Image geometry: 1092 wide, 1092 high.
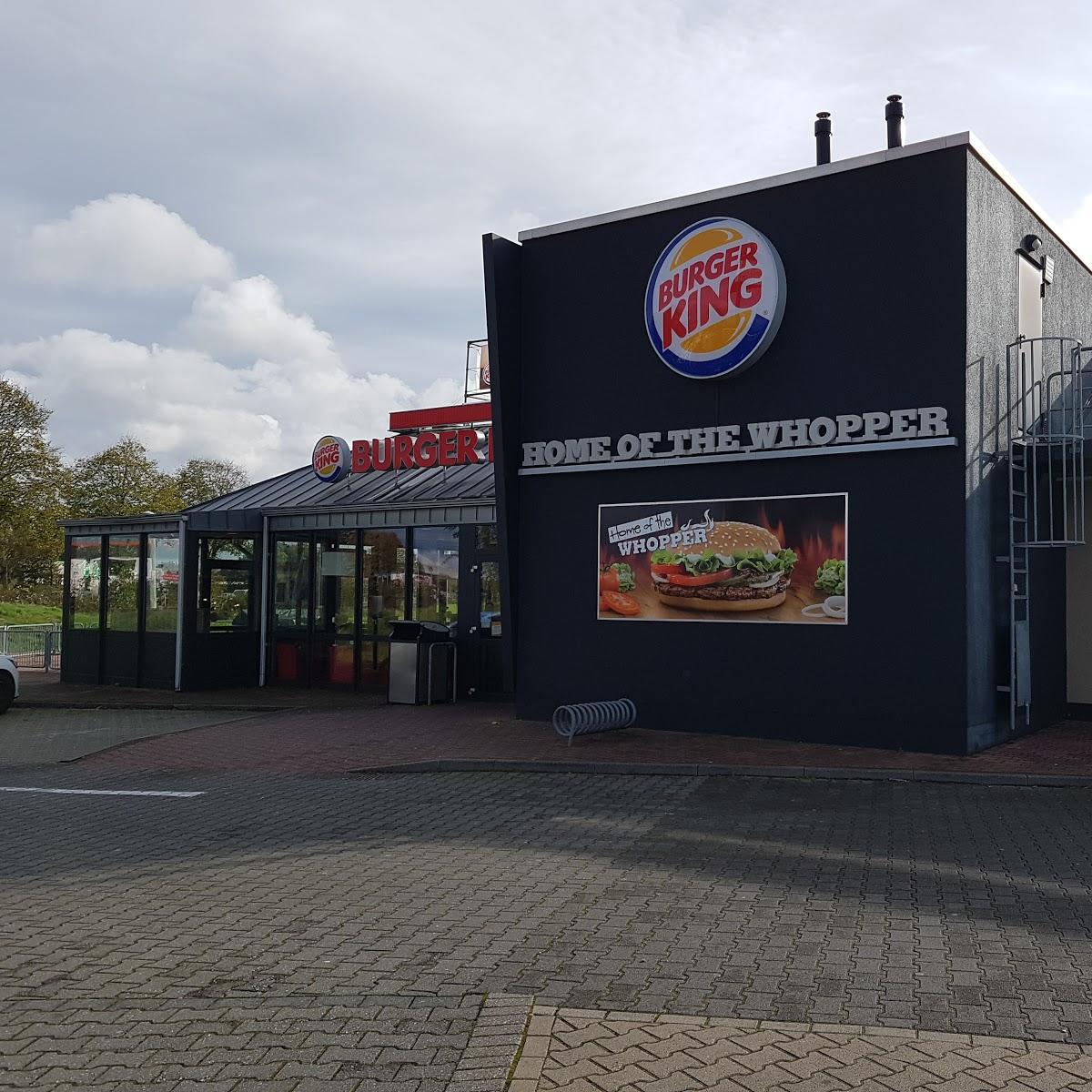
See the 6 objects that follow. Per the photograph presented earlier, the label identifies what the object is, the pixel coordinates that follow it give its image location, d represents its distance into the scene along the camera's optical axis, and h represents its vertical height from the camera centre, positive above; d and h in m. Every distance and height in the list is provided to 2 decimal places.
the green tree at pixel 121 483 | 51.50 +5.31
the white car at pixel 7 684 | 17.45 -1.28
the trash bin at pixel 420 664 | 17.06 -0.91
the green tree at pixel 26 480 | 42.62 +4.48
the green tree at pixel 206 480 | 66.62 +7.25
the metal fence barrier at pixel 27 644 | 25.84 -1.02
